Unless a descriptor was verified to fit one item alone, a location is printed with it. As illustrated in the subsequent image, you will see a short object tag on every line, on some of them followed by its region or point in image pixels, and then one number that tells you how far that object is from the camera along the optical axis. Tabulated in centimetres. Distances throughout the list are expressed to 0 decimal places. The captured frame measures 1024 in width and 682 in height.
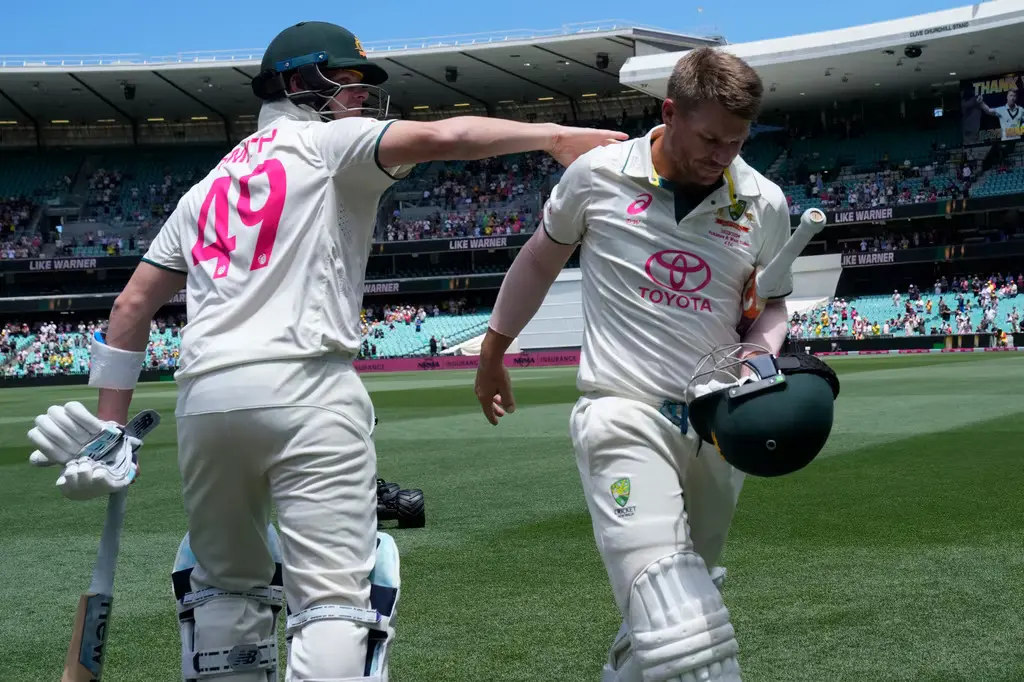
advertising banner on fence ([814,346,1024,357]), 4432
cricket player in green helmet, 330
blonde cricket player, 351
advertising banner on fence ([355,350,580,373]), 4881
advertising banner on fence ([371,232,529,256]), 5872
